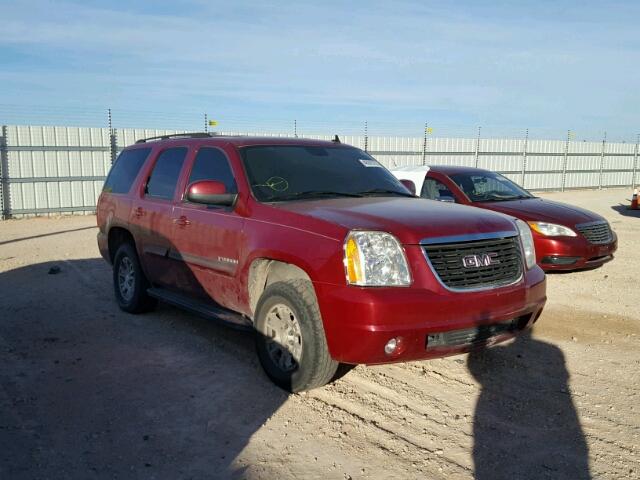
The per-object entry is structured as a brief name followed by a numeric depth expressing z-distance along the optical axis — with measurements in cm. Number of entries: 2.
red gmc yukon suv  370
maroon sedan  741
